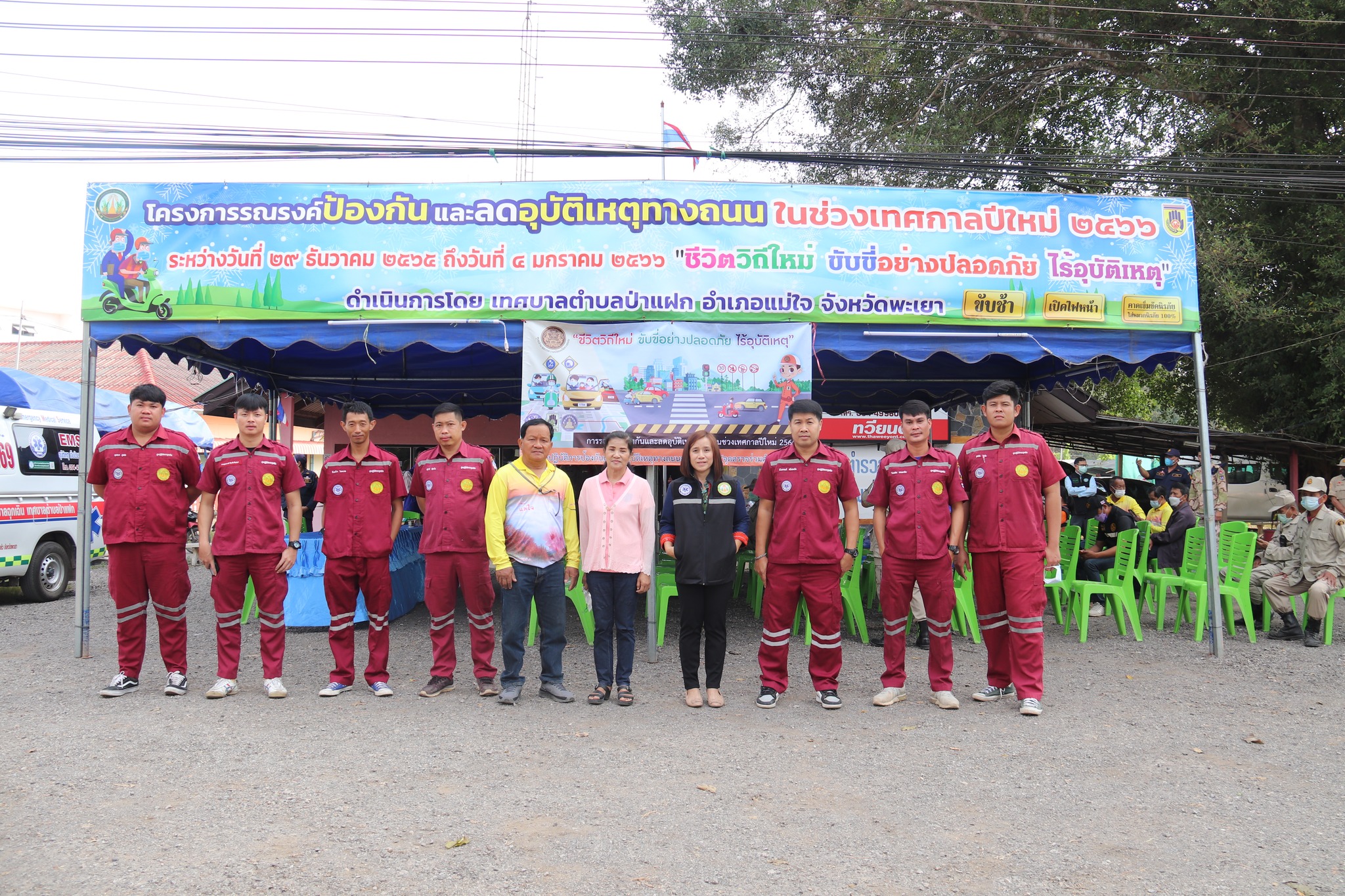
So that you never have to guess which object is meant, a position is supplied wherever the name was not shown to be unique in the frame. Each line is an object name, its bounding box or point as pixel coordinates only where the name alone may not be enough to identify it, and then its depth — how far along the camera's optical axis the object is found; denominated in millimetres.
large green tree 14141
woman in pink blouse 5309
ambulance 9664
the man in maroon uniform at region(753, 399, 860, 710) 5285
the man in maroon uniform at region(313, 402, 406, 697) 5535
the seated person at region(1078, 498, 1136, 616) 8617
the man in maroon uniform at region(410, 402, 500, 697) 5512
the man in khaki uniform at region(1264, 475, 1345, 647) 7625
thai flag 7887
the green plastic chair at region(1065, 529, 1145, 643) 7465
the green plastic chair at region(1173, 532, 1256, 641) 7562
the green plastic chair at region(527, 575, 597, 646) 6867
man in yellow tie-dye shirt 5305
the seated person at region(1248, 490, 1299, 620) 8062
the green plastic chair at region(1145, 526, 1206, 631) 8023
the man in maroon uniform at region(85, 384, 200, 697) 5426
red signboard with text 11523
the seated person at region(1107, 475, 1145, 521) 9625
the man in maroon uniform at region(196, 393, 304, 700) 5434
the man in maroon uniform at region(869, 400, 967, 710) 5352
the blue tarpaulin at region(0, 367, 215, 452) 13111
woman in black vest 5281
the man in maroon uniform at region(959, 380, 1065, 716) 5273
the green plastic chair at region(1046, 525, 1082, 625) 7800
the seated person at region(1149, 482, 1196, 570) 8680
